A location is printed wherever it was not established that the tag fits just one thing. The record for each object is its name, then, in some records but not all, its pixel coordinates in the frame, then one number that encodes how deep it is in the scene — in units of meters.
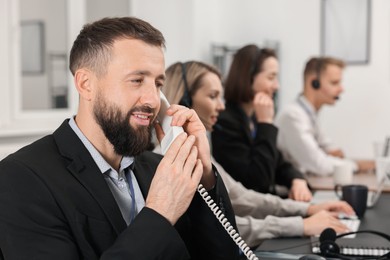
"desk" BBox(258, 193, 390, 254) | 1.49
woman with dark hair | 2.43
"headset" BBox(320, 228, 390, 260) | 1.36
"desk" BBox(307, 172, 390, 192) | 2.51
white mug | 2.54
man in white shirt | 3.10
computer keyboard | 1.72
